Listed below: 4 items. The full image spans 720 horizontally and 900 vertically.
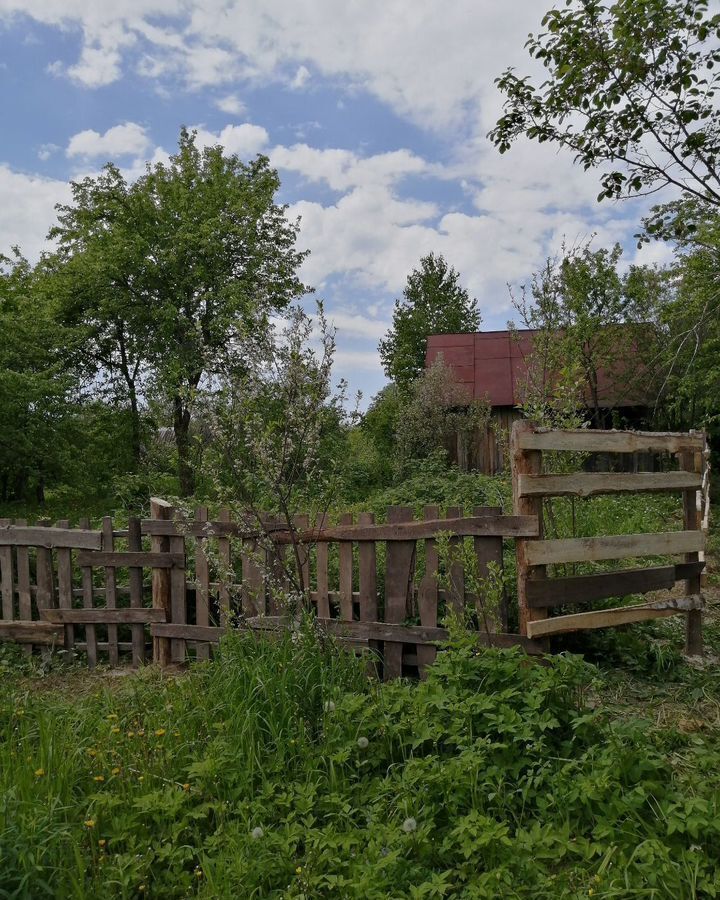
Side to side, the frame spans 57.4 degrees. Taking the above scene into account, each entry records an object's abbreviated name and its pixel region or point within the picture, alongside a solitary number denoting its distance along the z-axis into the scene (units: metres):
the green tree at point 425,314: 38.93
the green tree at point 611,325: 17.00
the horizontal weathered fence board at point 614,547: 4.15
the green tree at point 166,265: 17.62
